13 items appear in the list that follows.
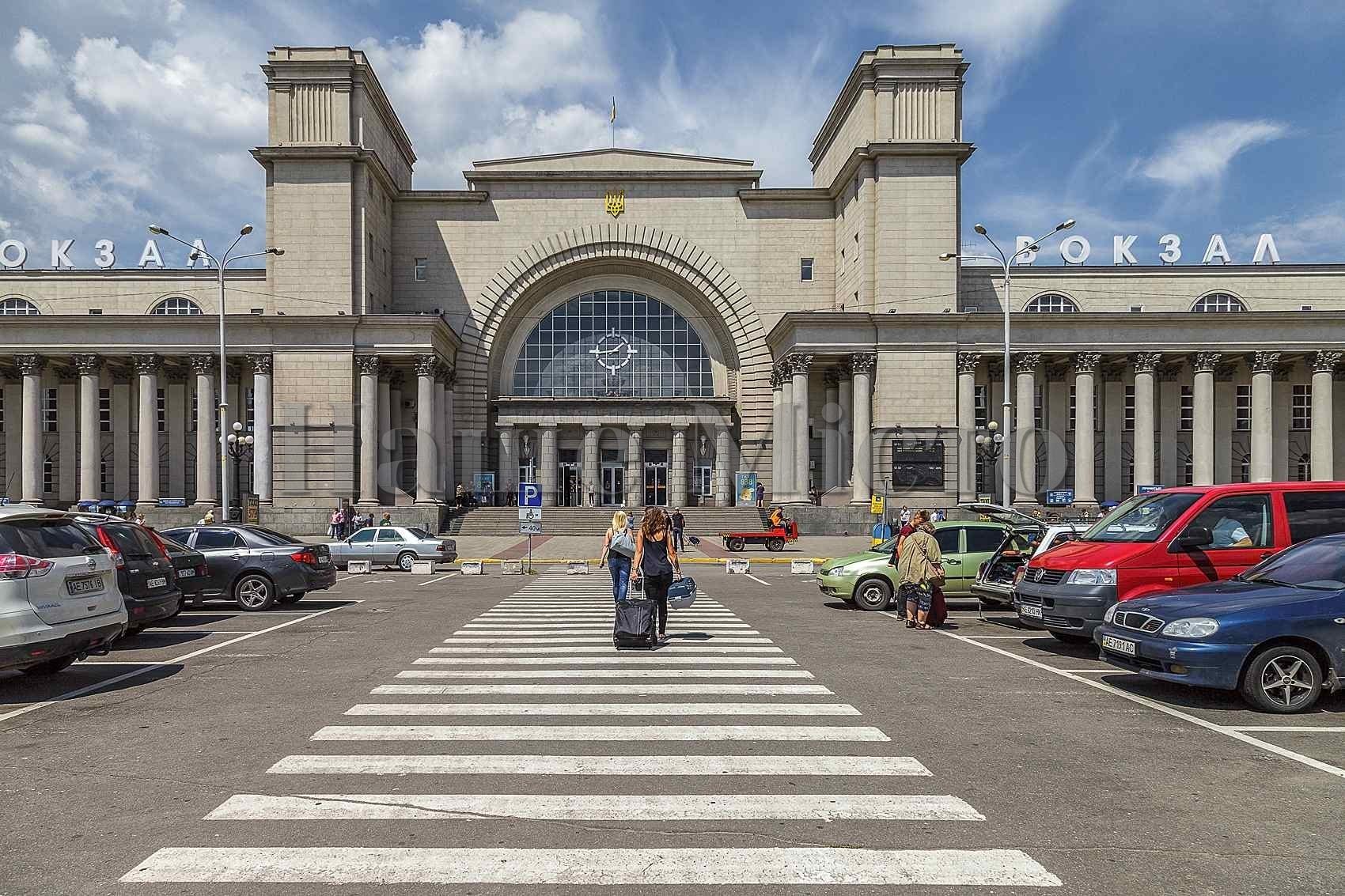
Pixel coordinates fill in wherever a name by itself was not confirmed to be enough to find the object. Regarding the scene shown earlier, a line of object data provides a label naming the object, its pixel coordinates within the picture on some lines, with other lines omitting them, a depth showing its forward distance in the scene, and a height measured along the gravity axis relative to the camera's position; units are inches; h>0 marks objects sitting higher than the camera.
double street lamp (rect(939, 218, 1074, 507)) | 1288.1 +65.0
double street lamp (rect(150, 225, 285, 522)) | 1283.2 +56.4
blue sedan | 315.6 -68.7
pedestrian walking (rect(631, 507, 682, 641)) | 445.7 -50.9
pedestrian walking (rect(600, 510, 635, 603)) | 462.6 -52.7
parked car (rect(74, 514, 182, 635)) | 459.3 -61.8
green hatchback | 635.5 -82.0
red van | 421.1 -44.2
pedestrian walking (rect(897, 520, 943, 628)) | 532.4 -70.8
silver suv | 333.1 -55.2
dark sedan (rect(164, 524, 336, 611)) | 642.2 -81.8
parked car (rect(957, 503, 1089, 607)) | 565.0 -71.1
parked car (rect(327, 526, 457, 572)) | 1053.8 -112.1
